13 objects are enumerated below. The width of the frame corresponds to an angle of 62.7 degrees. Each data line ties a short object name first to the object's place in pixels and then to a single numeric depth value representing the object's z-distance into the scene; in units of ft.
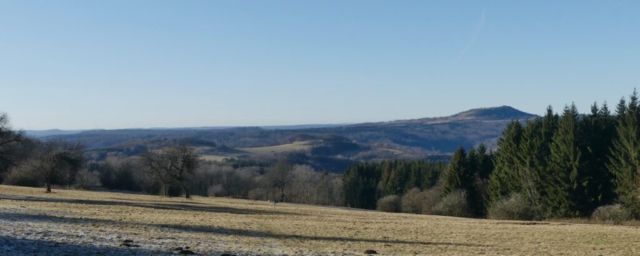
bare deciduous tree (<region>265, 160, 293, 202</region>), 416.87
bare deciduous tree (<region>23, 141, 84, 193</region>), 209.56
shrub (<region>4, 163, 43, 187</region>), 299.79
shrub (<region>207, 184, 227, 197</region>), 423.52
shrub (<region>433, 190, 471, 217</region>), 235.81
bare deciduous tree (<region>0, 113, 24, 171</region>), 181.27
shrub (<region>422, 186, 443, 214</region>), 289.49
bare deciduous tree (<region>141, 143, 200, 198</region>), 239.09
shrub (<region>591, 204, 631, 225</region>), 164.25
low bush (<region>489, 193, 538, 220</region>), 191.11
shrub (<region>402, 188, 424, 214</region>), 307.07
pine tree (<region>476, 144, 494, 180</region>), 269.03
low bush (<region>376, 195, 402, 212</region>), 326.44
